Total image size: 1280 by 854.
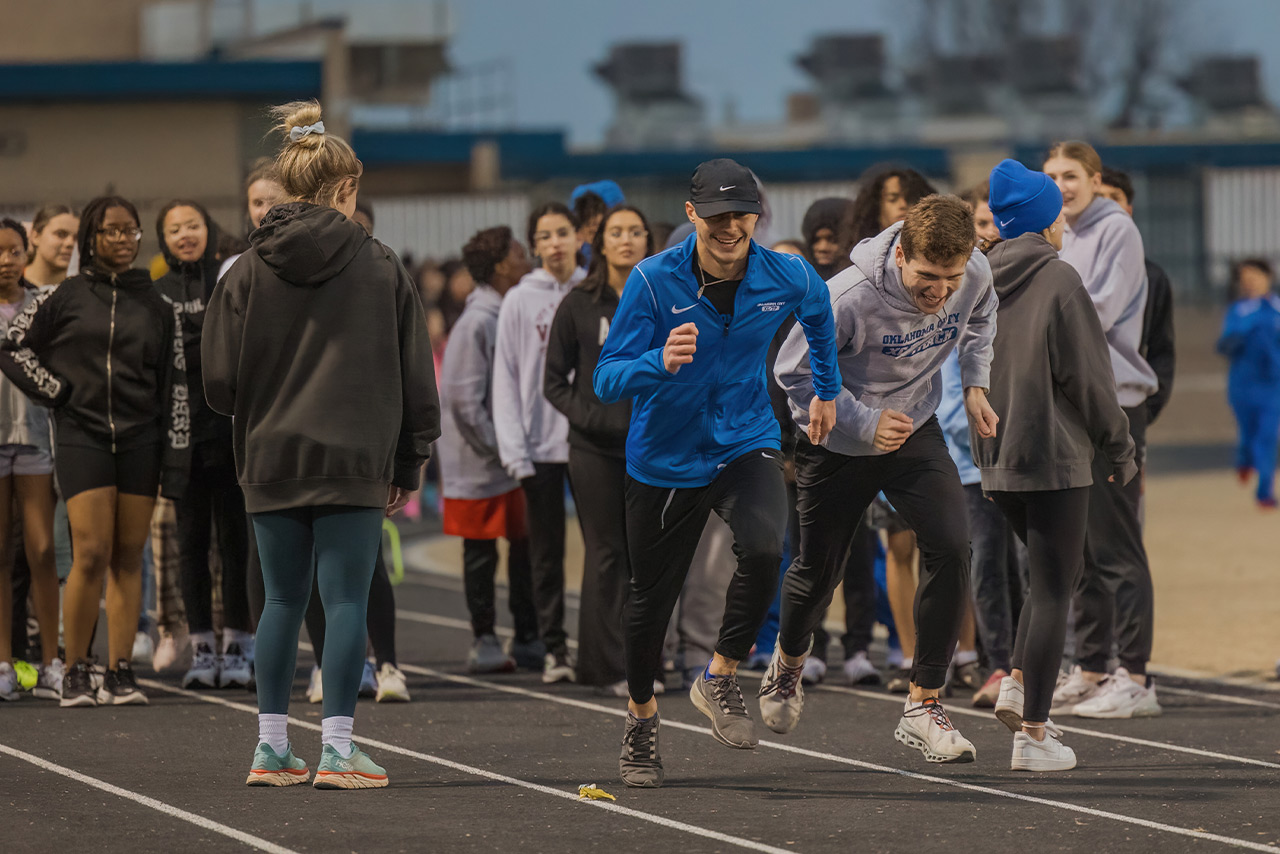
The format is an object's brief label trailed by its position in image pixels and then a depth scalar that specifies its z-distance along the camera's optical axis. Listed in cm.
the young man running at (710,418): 1212
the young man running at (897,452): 1267
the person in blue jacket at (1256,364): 3712
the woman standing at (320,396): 1177
